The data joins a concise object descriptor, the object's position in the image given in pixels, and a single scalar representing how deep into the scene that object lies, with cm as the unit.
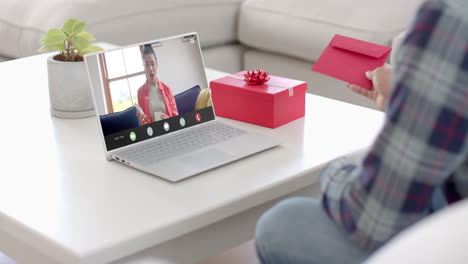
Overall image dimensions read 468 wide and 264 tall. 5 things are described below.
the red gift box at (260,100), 241
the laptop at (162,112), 220
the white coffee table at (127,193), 189
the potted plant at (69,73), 248
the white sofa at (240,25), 362
